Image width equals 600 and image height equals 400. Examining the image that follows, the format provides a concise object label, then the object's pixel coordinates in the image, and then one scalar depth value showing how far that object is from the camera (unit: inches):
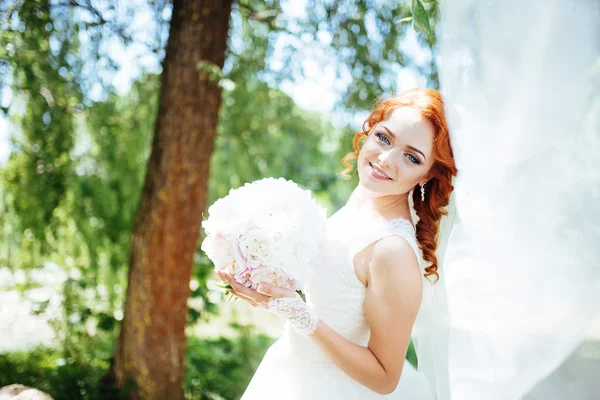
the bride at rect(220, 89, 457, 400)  67.4
